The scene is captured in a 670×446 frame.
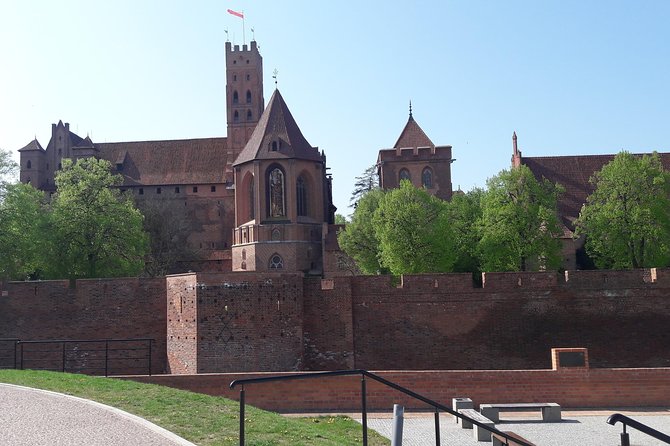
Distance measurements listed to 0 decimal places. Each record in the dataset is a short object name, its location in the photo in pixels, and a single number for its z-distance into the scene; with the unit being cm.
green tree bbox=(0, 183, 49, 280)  3173
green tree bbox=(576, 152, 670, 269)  3416
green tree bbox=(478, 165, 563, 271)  3497
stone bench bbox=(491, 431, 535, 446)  1194
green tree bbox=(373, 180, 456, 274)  3600
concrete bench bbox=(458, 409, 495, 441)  1356
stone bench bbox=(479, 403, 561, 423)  1575
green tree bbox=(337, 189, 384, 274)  4141
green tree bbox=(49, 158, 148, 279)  3603
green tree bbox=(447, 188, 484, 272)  3775
